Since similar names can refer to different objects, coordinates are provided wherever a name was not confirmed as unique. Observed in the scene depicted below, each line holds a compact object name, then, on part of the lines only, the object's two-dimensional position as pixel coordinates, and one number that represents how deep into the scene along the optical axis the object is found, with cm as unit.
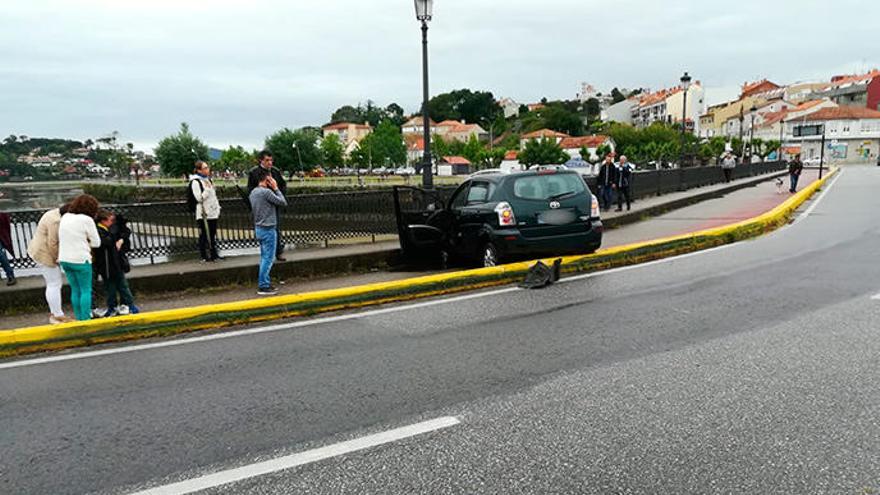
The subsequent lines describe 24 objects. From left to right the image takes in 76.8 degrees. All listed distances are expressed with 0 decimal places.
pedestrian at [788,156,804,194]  2331
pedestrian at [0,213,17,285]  756
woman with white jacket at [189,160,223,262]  895
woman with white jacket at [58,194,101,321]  605
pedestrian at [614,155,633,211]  1582
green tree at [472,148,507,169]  11000
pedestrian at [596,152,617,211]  1562
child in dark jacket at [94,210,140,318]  662
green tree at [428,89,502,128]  18400
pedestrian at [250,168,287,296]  740
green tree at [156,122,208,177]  8719
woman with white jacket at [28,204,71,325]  634
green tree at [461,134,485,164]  11265
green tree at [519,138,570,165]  9712
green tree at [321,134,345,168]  10919
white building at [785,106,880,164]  8294
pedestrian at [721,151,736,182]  2855
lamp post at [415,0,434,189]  1213
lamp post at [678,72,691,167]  2478
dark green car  820
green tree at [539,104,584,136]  15188
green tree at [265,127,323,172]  9294
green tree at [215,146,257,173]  12395
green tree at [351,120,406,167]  11181
